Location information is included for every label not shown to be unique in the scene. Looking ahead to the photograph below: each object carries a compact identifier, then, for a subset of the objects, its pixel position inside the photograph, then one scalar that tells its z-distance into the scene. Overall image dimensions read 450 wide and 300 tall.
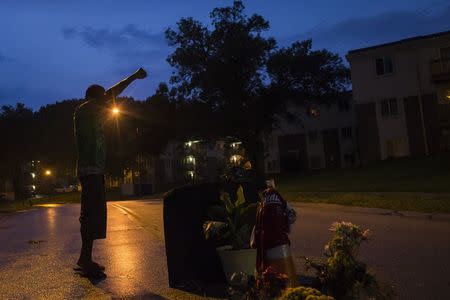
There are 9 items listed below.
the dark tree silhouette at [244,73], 47.53
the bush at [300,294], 3.60
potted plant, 6.04
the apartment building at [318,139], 55.16
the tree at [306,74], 48.31
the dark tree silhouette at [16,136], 66.50
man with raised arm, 6.79
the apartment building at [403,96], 40.97
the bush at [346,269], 4.28
